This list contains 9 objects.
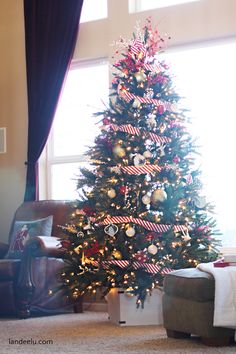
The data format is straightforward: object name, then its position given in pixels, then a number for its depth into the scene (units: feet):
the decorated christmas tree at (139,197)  16.94
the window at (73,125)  23.38
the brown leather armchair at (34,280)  18.99
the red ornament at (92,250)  17.11
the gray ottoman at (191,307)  12.55
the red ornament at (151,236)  16.93
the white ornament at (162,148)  17.52
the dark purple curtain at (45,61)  23.24
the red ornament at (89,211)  17.54
